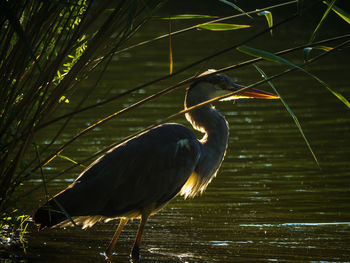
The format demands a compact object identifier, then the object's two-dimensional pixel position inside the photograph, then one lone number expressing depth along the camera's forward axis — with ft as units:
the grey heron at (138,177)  36.11
